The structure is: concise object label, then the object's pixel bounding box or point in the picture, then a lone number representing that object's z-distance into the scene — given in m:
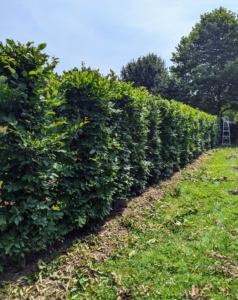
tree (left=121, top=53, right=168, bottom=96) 22.62
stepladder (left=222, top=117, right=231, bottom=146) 16.57
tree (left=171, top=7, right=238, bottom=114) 18.88
